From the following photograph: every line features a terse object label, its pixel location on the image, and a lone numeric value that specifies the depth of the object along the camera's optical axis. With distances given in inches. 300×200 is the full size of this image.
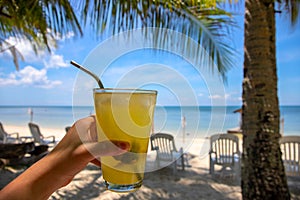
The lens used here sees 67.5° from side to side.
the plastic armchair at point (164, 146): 193.6
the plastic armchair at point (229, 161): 189.2
